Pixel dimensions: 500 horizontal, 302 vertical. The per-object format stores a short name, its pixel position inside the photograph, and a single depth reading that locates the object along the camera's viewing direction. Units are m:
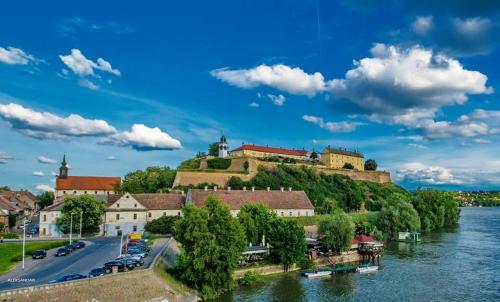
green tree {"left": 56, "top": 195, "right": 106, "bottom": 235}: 55.31
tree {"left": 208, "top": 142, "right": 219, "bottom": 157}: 124.70
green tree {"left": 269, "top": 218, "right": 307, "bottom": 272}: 43.91
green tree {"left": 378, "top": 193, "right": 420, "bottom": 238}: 69.12
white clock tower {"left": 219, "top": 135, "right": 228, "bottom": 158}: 116.88
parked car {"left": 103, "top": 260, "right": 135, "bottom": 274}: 31.89
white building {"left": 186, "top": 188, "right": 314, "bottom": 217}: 66.69
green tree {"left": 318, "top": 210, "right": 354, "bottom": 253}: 50.56
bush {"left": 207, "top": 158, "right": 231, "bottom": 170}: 103.25
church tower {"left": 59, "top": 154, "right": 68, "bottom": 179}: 99.81
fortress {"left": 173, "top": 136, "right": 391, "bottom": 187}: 90.90
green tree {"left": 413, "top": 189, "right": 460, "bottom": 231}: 83.12
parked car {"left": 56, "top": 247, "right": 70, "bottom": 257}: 39.51
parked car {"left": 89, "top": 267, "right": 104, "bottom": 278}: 30.30
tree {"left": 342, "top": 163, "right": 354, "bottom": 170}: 136.50
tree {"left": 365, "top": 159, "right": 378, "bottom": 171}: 149.50
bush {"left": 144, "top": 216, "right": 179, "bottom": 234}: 58.16
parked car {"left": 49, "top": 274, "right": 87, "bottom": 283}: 27.97
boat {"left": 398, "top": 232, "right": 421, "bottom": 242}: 66.01
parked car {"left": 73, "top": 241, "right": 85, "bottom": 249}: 43.26
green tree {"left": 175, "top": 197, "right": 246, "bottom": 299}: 34.06
